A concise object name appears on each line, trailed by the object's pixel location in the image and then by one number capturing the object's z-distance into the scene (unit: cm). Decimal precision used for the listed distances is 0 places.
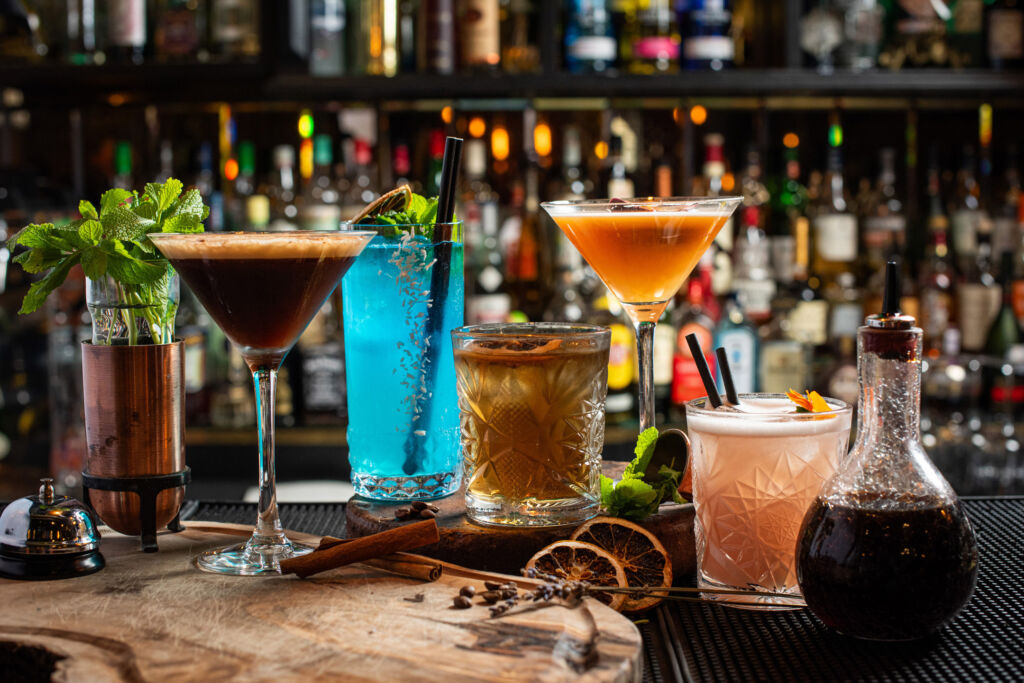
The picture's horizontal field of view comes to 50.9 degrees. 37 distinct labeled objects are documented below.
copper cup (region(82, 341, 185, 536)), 101
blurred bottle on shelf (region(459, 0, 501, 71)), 268
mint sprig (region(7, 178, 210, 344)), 100
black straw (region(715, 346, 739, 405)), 95
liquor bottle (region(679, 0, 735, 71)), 263
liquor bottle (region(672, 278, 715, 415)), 261
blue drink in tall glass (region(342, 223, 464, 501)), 107
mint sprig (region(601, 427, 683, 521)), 94
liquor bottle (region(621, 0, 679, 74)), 268
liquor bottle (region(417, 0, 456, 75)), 266
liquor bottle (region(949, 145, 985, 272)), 278
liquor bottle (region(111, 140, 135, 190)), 285
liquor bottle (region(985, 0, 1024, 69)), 269
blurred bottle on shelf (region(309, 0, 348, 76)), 267
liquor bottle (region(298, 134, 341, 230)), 276
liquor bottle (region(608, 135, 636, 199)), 273
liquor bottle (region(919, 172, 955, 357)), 274
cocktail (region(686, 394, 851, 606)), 90
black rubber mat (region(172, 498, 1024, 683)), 74
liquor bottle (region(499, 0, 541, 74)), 276
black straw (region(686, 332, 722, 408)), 94
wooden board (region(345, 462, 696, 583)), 94
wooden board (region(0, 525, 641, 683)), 72
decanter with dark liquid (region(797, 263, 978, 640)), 77
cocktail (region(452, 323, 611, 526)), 97
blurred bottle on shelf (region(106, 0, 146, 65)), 267
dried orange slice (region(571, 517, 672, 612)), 90
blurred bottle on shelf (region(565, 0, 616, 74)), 263
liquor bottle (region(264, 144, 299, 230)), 280
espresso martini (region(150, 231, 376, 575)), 93
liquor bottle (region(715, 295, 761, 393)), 262
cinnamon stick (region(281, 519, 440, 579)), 91
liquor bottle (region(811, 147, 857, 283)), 273
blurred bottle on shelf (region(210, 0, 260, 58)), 273
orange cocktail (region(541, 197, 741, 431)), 107
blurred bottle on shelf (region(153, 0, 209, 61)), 273
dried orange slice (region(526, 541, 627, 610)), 87
